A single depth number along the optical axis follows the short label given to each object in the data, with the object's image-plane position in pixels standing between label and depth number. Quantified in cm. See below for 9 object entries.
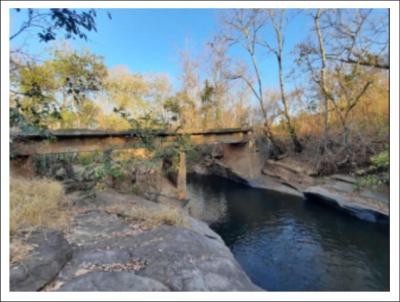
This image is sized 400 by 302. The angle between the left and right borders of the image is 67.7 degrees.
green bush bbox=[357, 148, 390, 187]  550
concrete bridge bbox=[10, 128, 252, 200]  568
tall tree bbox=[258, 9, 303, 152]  997
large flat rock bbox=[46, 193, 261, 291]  261
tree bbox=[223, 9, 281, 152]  1042
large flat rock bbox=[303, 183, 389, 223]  659
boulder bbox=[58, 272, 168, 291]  250
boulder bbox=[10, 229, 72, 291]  247
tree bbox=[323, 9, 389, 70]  678
